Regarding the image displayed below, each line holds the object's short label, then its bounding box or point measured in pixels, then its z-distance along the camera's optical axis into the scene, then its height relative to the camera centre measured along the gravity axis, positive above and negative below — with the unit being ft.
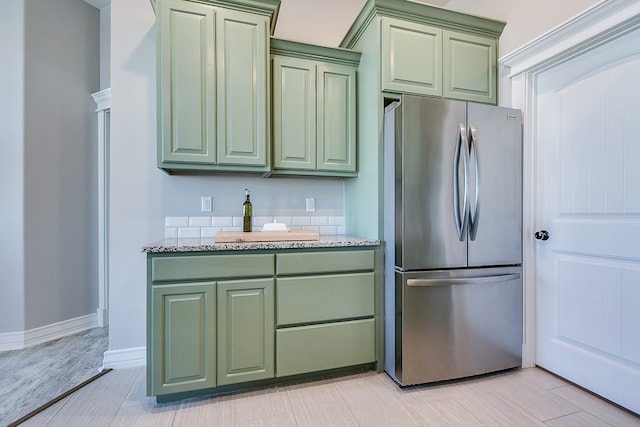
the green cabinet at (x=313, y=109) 7.64 +2.63
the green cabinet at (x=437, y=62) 7.16 +3.62
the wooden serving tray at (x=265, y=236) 6.75 -0.54
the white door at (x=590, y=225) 5.61 -0.27
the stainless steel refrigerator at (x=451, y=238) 6.44 -0.56
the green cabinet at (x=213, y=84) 6.60 +2.83
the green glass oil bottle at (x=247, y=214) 7.97 -0.04
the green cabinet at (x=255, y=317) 5.83 -2.14
